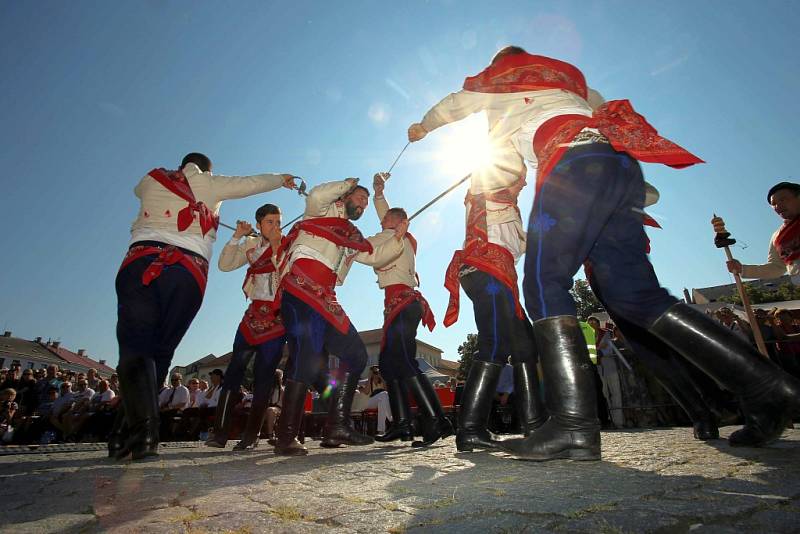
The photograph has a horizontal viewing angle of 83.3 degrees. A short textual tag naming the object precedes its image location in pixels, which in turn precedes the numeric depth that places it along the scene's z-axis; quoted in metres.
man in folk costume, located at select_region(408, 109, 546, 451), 3.01
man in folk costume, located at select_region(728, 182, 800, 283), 4.19
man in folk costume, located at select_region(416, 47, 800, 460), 1.90
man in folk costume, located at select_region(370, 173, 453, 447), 4.09
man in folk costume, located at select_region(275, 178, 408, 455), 3.47
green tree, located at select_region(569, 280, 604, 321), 50.47
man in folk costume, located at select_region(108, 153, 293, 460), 2.88
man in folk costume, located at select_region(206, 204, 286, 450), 4.14
